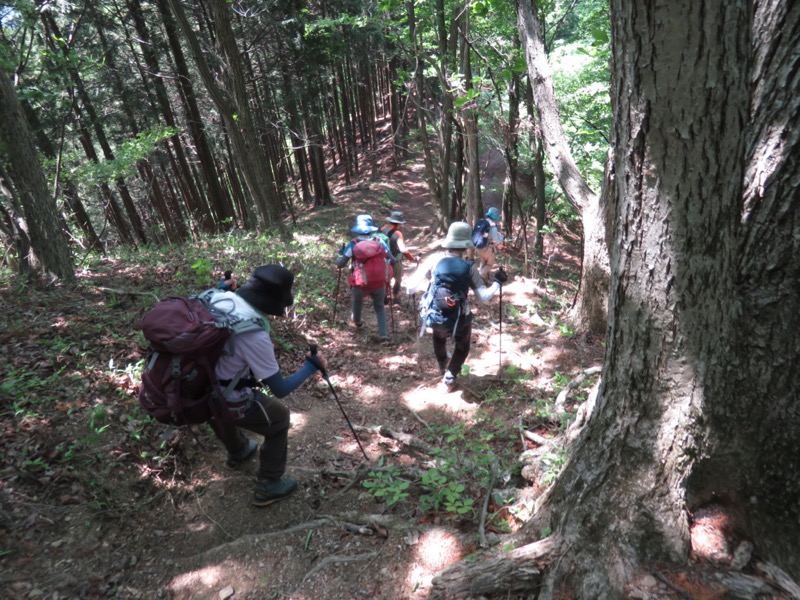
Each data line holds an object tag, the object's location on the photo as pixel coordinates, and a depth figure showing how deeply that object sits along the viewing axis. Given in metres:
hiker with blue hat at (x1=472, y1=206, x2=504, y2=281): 8.91
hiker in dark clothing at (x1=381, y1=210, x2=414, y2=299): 8.77
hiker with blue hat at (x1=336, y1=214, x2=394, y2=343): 7.04
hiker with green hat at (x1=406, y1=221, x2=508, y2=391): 5.22
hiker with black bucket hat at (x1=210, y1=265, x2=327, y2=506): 3.30
